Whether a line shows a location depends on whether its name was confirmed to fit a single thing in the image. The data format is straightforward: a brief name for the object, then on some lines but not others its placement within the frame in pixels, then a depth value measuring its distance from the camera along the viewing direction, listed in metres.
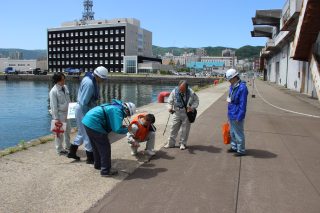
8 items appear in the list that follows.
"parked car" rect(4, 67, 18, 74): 138.27
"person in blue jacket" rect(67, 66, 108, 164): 6.78
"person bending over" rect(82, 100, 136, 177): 5.99
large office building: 139.25
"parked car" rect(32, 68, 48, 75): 129.75
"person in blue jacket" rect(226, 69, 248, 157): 7.58
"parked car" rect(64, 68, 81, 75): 121.79
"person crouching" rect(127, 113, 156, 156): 7.34
